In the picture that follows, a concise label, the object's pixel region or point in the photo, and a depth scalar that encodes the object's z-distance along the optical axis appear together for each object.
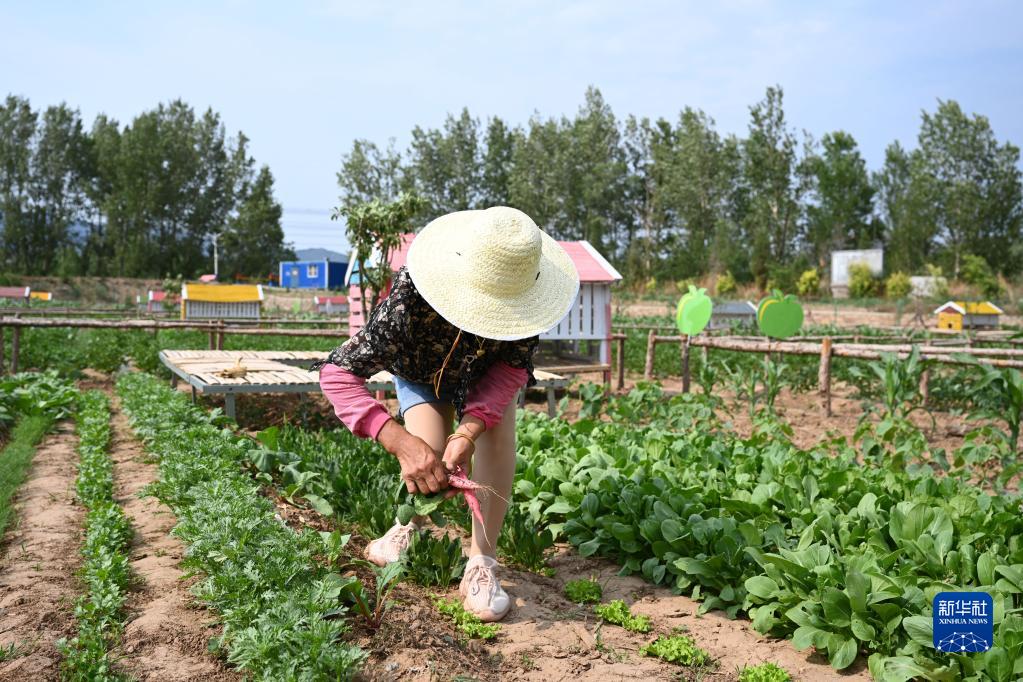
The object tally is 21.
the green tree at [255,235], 54.53
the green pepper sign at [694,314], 10.62
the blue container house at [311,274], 54.53
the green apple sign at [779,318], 10.60
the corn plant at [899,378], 6.78
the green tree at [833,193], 49.38
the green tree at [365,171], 50.03
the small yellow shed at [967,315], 21.62
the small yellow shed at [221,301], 23.30
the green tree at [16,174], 49.47
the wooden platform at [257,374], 6.26
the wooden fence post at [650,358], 11.95
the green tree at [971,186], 44.50
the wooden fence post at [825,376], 8.36
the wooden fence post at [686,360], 10.26
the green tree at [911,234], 43.91
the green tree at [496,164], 54.44
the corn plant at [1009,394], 5.32
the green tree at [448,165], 51.81
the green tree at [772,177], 46.47
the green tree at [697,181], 48.62
